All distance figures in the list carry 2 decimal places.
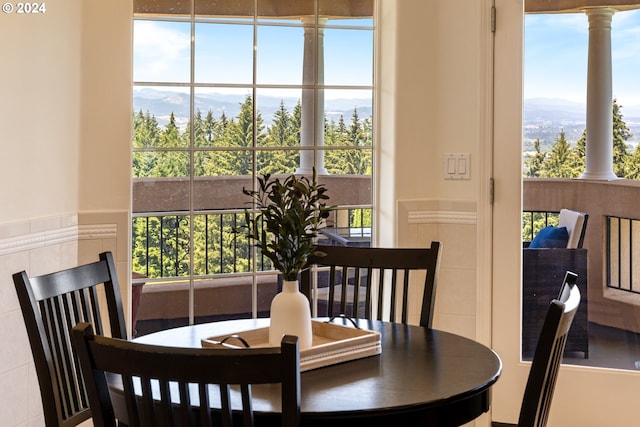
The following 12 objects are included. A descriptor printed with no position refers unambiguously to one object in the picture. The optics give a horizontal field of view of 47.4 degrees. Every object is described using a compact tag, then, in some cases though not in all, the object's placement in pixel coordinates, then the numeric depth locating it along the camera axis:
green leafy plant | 1.81
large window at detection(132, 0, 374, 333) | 3.29
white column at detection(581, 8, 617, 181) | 3.28
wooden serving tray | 1.79
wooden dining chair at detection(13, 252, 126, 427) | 1.86
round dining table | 1.51
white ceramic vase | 1.89
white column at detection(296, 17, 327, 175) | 3.53
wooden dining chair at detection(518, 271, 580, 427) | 1.59
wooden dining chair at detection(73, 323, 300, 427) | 1.24
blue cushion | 3.39
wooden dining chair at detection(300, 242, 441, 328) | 2.54
